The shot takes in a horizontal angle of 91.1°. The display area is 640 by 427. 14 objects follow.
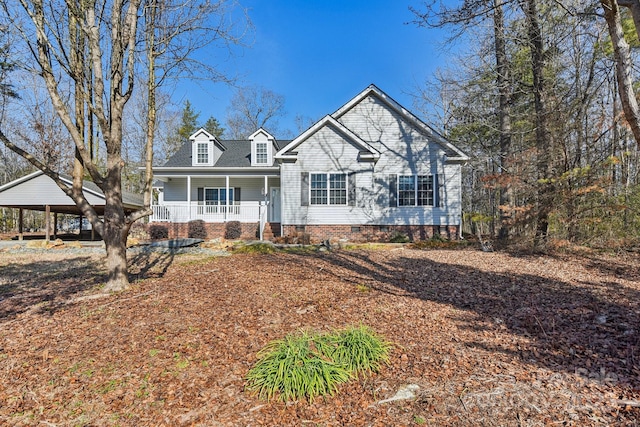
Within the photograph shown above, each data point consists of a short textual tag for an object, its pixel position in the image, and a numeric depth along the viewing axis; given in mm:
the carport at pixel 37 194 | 14383
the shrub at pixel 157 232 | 15625
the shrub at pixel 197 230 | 15852
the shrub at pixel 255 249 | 10402
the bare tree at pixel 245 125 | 34778
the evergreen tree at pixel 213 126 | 38531
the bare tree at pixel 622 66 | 4559
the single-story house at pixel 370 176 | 14070
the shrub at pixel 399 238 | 13189
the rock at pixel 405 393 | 2654
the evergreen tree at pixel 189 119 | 36375
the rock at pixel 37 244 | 12494
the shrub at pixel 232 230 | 16000
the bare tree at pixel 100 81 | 5457
